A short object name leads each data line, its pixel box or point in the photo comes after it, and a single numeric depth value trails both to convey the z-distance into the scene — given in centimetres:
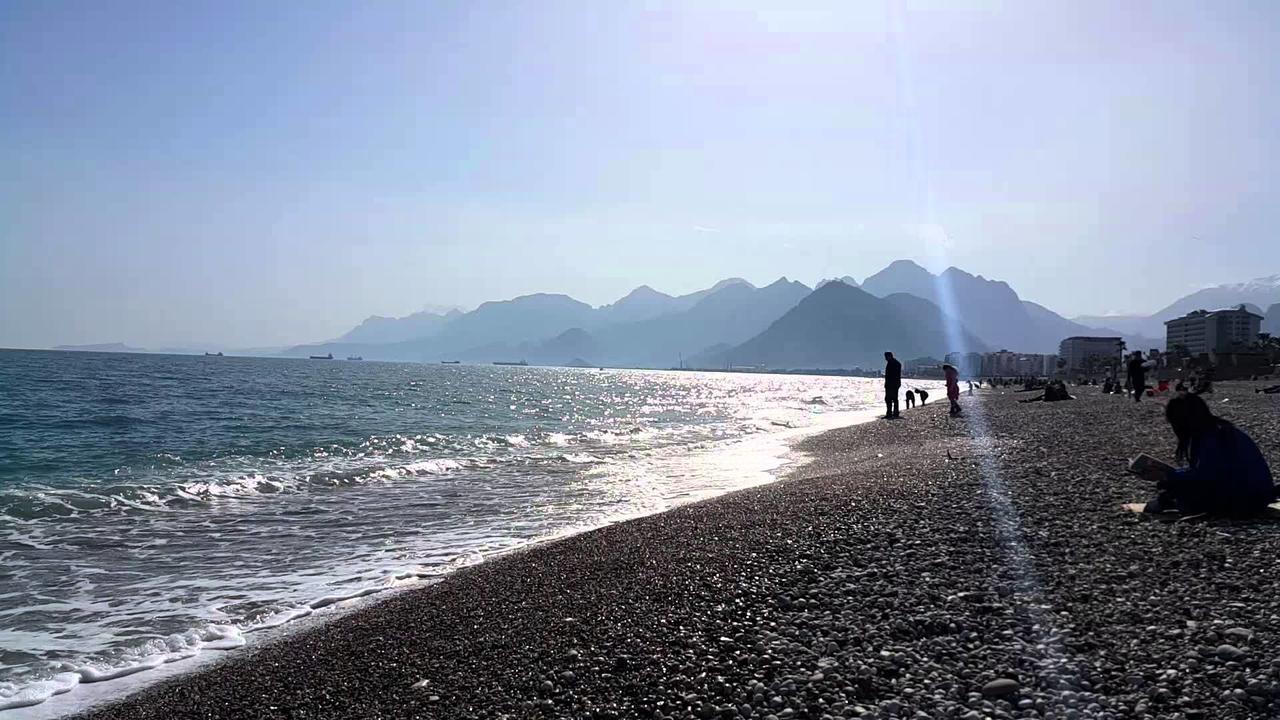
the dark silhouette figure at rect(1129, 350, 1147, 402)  3284
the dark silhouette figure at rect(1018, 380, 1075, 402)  4212
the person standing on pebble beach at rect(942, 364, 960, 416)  3506
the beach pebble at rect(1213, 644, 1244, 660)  460
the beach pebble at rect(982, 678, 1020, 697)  450
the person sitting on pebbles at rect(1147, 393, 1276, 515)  803
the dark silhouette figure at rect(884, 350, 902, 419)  3225
